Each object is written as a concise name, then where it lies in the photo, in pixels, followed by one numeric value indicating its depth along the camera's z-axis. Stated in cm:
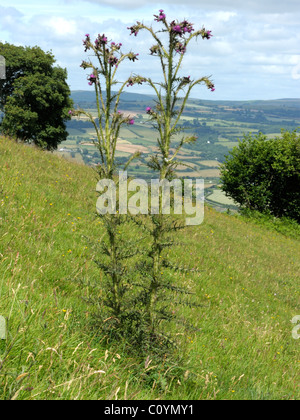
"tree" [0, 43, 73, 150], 3625
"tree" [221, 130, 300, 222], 3656
